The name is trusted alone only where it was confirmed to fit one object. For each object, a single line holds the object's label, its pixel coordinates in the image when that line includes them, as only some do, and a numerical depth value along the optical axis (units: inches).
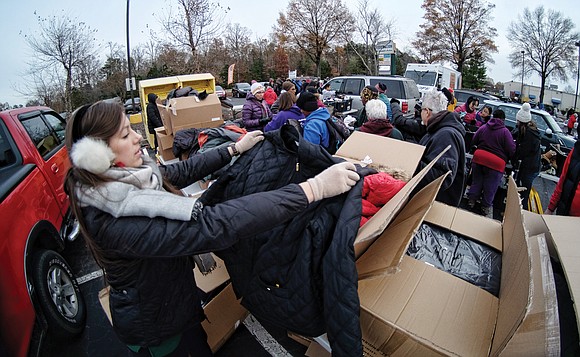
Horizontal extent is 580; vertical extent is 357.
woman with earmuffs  43.1
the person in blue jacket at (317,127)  135.3
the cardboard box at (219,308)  90.2
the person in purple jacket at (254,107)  206.2
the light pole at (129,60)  543.5
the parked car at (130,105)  711.2
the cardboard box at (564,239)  47.5
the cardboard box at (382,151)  97.7
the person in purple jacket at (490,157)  172.1
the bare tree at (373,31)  1218.6
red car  81.1
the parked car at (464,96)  610.5
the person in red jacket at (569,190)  100.9
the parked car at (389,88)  430.0
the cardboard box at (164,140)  195.8
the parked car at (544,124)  314.0
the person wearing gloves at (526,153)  179.3
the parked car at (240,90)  1065.5
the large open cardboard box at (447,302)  39.3
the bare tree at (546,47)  1253.1
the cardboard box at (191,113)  185.8
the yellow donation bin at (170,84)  334.1
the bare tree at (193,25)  588.7
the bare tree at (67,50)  610.9
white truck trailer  688.4
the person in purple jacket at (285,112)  155.8
